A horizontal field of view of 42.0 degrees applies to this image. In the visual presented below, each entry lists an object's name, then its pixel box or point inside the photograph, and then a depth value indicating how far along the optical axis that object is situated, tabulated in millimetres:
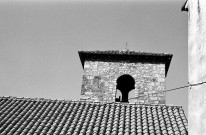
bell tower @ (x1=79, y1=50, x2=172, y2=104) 12203
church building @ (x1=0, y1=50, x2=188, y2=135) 8219
